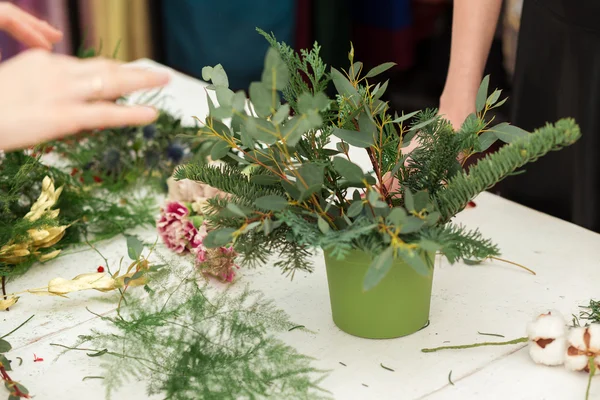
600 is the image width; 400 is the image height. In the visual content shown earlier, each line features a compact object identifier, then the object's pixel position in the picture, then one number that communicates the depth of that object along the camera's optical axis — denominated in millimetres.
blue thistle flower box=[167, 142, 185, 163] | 1768
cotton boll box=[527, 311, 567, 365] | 1260
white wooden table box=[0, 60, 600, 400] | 1274
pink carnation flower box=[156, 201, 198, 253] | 1532
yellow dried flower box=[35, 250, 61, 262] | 1520
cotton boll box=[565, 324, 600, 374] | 1239
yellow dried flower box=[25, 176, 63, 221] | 1509
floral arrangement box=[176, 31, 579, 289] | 1195
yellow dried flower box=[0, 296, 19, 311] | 1424
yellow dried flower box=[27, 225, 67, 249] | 1501
